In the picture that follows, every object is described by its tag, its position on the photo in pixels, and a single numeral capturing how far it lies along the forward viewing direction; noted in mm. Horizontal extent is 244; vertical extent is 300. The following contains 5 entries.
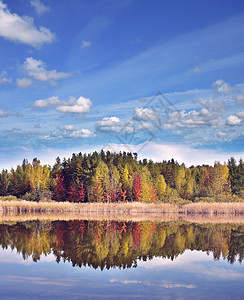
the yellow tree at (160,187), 97181
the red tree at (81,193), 85856
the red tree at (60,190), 91775
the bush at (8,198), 72938
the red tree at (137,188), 87131
